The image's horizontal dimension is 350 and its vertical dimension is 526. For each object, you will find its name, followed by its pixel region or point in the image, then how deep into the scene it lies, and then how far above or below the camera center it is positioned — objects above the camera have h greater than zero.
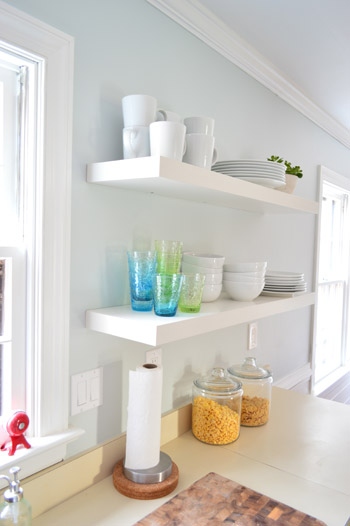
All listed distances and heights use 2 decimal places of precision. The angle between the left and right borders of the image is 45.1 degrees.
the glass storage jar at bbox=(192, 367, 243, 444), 1.44 -0.58
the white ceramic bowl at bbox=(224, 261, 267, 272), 1.49 -0.08
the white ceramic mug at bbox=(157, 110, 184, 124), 1.21 +0.36
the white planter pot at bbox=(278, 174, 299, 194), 1.79 +0.26
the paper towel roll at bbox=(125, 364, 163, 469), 1.17 -0.49
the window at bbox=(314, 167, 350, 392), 3.22 -0.33
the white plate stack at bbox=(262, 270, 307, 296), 1.64 -0.16
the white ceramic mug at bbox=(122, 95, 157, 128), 1.14 +0.36
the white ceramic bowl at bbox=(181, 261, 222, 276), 1.40 -0.09
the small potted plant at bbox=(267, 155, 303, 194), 1.79 +0.29
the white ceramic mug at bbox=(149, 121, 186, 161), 1.06 +0.26
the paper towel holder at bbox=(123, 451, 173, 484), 1.16 -0.64
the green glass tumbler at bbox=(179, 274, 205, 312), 1.21 -0.14
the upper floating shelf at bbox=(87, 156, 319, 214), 1.02 +0.16
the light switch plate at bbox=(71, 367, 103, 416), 1.17 -0.43
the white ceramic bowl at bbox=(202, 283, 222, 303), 1.42 -0.17
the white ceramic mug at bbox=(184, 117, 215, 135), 1.26 +0.35
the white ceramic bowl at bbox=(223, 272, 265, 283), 1.48 -0.12
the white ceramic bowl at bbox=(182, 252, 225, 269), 1.39 -0.06
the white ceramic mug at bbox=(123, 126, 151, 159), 1.14 +0.27
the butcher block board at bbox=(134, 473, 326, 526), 1.02 -0.68
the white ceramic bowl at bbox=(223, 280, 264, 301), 1.48 -0.16
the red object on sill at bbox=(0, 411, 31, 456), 0.97 -0.44
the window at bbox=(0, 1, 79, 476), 1.03 -0.01
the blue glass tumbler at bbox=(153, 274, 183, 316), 1.12 -0.14
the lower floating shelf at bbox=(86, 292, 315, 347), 1.03 -0.21
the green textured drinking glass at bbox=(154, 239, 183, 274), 1.23 -0.04
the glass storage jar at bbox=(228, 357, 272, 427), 1.59 -0.58
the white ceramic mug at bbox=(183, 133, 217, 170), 1.20 +0.27
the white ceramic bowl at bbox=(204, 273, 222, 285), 1.40 -0.12
